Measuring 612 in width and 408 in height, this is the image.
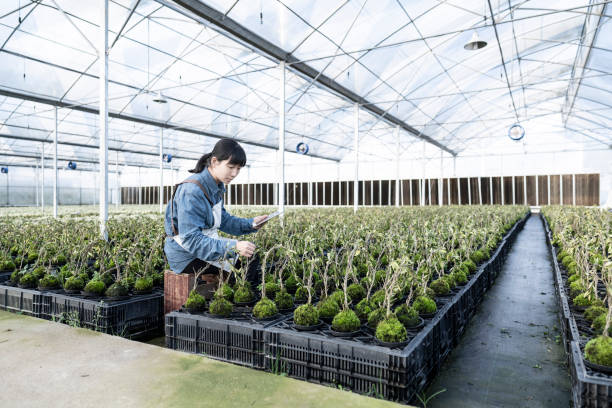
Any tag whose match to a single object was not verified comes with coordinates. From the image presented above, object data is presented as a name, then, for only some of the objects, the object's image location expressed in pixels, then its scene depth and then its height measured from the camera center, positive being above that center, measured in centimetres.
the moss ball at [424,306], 330 -83
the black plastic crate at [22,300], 404 -97
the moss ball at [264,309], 315 -82
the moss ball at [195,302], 325 -78
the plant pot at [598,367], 218 -90
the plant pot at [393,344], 261 -91
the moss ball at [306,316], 295 -82
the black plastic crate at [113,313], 355 -99
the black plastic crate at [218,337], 290 -100
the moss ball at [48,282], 425 -79
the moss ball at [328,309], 319 -83
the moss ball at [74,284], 412 -78
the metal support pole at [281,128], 1276 +252
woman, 319 -8
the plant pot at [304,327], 291 -89
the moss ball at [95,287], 397 -79
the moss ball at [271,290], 394 -83
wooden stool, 354 -74
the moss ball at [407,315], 297 -83
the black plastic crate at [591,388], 202 -95
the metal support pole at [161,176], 2162 +178
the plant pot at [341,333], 282 -90
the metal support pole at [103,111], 807 +199
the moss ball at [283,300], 352 -83
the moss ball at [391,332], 265 -85
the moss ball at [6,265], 536 -77
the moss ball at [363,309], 324 -85
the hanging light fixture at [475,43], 1010 +412
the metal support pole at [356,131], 1812 +336
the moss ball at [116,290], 385 -81
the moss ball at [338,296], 345 -80
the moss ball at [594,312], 292 -80
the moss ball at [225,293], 331 -74
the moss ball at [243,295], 353 -78
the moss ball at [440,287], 393 -81
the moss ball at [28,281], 441 -80
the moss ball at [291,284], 429 -84
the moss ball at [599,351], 220 -83
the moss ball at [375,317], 294 -82
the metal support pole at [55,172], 1653 +150
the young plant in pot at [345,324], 284 -85
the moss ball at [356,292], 394 -86
